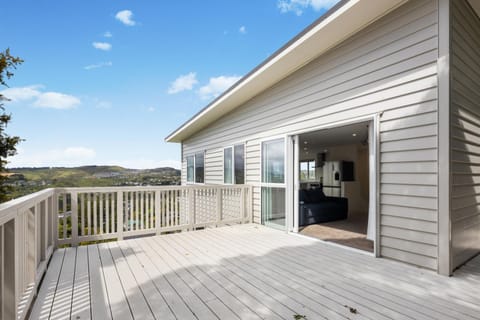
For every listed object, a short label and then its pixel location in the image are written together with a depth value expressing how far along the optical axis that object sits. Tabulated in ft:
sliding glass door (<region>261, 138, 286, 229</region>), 16.12
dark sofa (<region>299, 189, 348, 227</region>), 17.89
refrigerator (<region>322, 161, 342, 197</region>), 29.17
